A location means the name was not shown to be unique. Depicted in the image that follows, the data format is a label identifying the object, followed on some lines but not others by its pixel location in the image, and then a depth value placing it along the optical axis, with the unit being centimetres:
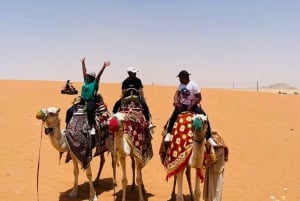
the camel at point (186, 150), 749
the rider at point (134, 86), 948
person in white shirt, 841
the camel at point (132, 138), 837
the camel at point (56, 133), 849
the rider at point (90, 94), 927
